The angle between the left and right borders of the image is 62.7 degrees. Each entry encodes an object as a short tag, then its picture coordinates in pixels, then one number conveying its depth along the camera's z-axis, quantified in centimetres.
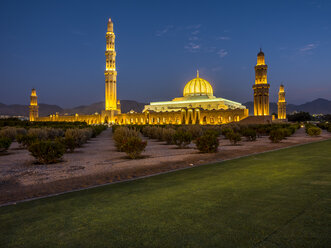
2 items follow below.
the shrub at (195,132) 2031
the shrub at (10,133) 1907
